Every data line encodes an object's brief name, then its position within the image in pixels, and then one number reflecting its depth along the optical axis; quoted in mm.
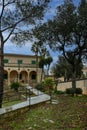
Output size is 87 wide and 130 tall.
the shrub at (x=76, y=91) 8675
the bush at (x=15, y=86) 12077
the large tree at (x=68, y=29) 7485
